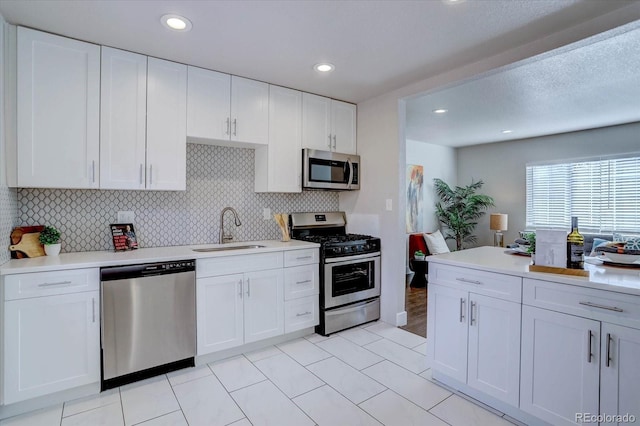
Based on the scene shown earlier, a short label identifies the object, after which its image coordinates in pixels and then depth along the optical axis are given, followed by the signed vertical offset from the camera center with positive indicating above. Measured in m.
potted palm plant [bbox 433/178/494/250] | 6.38 +0.03
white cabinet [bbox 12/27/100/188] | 2.18 +0.67
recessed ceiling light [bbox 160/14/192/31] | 2.06 +1.21
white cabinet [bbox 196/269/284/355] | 2.57 -0.86
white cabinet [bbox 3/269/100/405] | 1.94 -0.85
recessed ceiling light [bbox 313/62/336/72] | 2.76 +1.23
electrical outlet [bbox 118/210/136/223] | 2.73 -0.08
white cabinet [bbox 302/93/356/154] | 3.49 +0.95
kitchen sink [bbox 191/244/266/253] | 2.77 -0.38
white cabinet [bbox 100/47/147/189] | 2.44 +0.68
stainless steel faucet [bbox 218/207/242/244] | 3.21 -0.16
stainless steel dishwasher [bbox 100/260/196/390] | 2.20 -0.82
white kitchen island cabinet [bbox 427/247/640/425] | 1.56 -0.73
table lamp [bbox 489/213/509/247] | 5.88 -0.27
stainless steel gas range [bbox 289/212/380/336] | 3.22 -0.70
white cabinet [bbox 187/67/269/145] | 2.81 +0.92
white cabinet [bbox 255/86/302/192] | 3.24 +0.61
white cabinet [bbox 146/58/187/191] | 2.62 +0.68
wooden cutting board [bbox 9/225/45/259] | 2.24 -0.26
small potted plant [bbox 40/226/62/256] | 2.30 -0.25
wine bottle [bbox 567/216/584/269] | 1.86 -0.24
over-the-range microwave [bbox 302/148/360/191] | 3.42 +0.42
